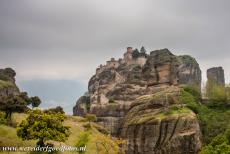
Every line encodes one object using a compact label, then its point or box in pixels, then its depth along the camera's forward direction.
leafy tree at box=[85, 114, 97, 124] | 128.27
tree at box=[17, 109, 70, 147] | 82.19
